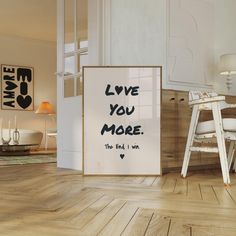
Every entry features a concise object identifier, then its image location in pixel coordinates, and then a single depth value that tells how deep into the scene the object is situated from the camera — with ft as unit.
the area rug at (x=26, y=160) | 12.14
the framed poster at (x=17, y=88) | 22.94
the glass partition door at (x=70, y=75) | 9.98
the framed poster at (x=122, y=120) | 8.37
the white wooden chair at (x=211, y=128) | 7.41
